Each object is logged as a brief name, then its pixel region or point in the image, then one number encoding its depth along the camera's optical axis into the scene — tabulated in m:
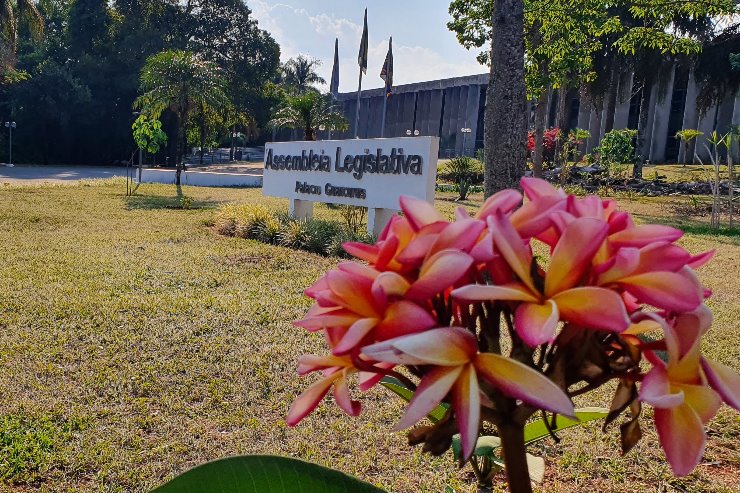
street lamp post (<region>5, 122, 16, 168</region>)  27.96
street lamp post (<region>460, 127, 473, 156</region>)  34.19
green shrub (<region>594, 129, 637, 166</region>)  20.25
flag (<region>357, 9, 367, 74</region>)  26.73
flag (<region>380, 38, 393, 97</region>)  24.44
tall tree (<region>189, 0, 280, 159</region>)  34.47
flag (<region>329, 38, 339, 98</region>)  38.59
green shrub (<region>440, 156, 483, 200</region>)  16.61
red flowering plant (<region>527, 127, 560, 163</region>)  23.16
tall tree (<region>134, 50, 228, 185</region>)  17.39
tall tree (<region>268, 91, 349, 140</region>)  17.59
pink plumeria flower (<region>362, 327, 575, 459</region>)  0.41
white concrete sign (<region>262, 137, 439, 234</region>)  7.03
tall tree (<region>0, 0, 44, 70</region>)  19.84
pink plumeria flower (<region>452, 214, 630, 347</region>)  0.43
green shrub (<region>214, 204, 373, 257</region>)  7.88
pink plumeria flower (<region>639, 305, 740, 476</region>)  0.44
